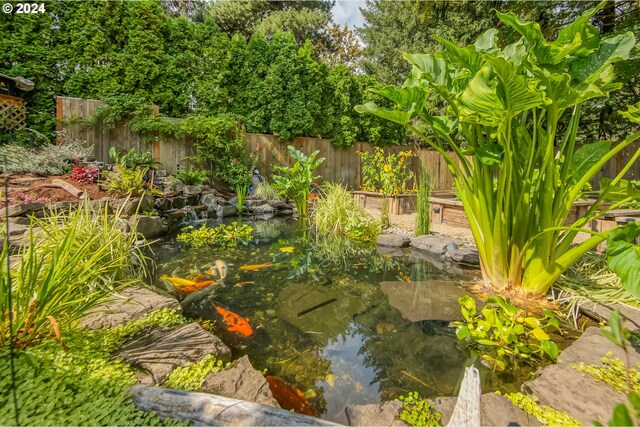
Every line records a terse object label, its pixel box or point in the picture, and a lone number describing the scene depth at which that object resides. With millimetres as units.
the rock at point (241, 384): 1271
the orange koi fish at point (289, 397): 1338
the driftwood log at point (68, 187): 4660
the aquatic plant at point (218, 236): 4305
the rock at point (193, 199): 6406
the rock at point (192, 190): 6609
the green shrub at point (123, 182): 5027
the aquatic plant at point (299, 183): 6617
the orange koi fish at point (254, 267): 3228
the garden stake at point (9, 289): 923
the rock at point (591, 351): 1538
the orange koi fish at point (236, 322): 2010
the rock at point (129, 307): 1762
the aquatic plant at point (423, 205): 4297
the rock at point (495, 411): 1128
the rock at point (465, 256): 3463
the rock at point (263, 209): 7133
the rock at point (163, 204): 5586
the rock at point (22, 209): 3682
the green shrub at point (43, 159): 5113
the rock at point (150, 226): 4426
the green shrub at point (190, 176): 6969
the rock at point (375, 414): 1143
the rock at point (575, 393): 1178
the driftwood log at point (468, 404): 940
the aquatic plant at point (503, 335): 1661
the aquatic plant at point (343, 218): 4885
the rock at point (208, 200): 6754
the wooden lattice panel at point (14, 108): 5719
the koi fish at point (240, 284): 2746
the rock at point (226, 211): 6555
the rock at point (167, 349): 1395
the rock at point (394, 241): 4336
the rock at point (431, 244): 3879
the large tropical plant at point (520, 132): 1815
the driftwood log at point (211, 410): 974
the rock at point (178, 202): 6011
